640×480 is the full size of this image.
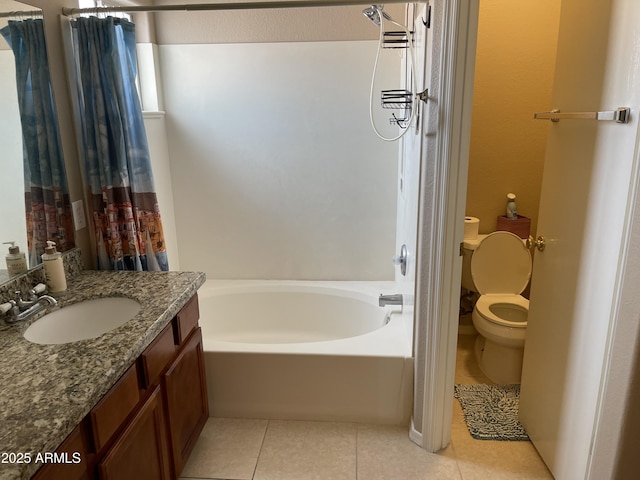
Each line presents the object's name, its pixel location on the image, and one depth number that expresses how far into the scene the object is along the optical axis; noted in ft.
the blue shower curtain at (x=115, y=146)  6.41
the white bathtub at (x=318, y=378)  7.20
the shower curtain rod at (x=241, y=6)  6.26
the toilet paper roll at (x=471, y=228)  9.45
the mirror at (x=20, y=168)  5.44
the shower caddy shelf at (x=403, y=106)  7.26
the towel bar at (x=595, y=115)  4.49
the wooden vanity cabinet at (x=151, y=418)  3.86
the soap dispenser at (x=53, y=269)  5.75
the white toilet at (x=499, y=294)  8.53
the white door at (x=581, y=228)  4.62
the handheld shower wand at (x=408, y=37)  6.78
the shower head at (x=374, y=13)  6.71
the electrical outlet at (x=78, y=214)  6.63
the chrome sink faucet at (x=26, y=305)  4.98
